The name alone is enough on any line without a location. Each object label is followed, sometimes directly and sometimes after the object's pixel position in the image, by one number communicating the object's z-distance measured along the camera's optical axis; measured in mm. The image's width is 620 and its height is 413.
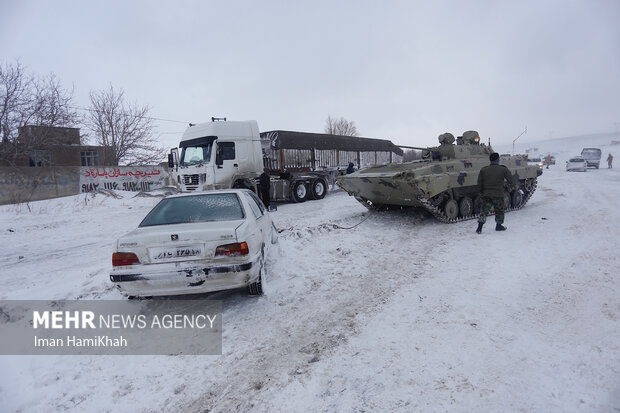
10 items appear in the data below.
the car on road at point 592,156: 34031
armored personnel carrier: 8312
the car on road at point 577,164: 30375
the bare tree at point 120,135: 24906
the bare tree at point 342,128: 61812
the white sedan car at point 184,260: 3713
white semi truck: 11805
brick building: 17984
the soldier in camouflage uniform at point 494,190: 7527
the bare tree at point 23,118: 17719
